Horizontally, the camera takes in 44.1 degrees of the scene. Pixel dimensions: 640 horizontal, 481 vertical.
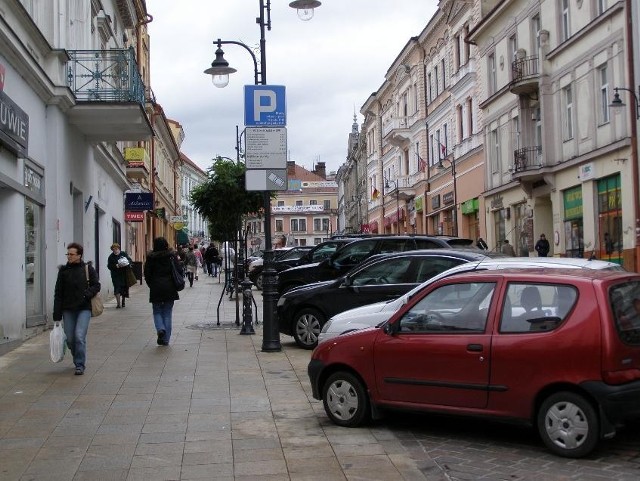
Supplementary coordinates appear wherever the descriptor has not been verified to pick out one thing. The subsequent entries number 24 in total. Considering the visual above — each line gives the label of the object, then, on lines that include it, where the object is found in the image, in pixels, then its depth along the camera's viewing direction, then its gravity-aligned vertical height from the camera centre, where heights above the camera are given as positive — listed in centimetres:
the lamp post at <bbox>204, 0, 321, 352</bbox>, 1222 -11
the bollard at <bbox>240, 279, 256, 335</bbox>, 1424 -97
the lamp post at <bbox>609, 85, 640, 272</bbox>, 2234 +235
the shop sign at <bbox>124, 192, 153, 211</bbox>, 3055 +231
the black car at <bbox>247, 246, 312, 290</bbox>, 2458 -10
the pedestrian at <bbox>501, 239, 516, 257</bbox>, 2950 +21
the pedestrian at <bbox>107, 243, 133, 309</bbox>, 2006 -20
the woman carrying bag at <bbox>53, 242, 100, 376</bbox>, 1020 -52
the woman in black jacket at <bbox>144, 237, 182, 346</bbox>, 1281 -37
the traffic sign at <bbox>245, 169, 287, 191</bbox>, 1263 +127
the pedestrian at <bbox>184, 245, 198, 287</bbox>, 3305 -18
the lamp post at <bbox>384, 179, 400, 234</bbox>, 5325 +422
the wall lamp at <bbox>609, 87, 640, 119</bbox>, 2170 +417
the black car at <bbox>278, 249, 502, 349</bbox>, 1190 -48
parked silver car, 743 -56
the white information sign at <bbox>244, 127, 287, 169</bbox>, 1274 +180
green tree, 2497 +200
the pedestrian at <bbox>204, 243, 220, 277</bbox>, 4288 -3
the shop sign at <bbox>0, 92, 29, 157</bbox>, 1168 +215
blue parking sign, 1275 +247
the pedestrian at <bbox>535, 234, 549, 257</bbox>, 2820 +24
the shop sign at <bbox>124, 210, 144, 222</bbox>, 3081 +175
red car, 582 -82
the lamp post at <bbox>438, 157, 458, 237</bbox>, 3981 +298
